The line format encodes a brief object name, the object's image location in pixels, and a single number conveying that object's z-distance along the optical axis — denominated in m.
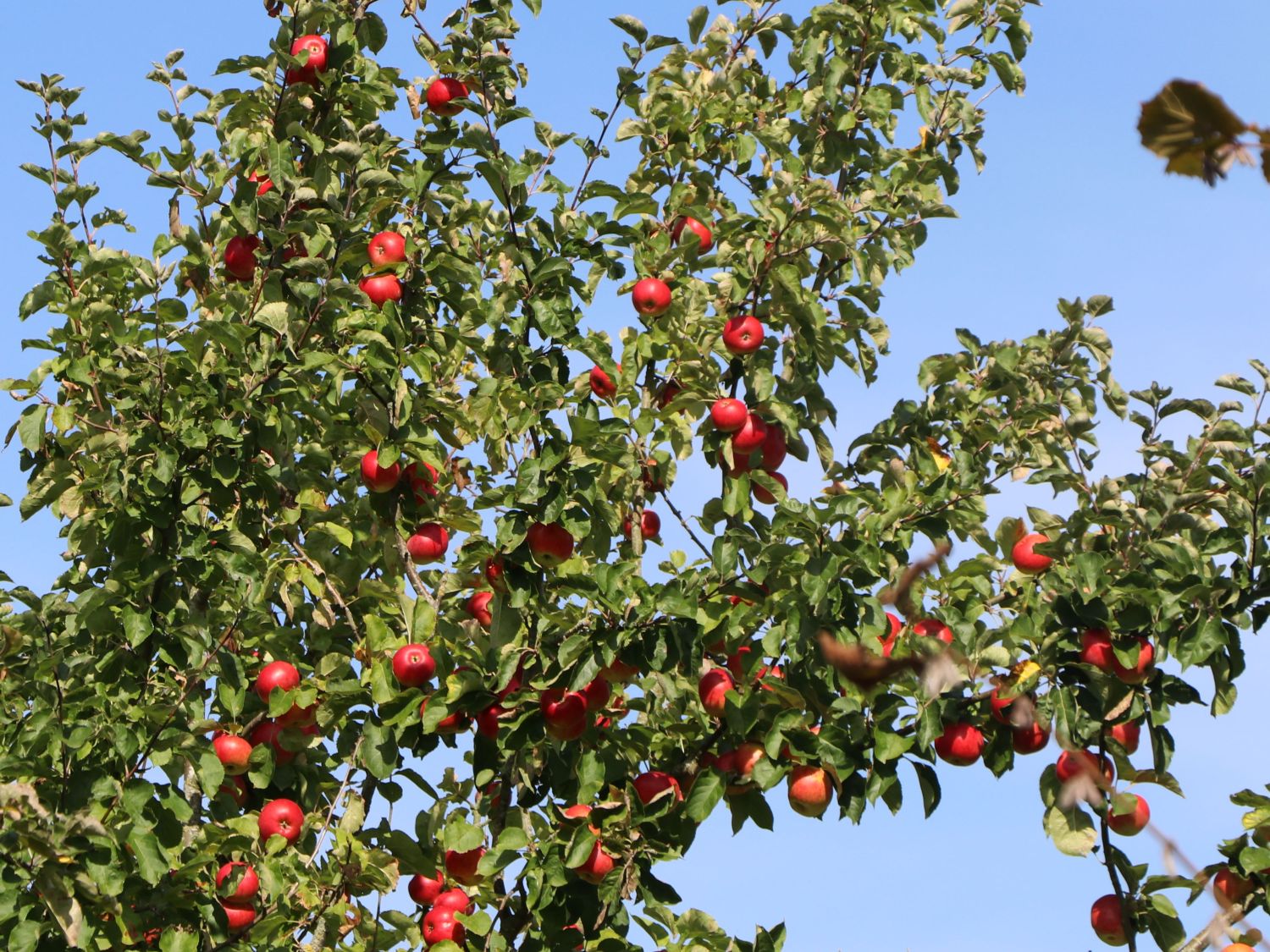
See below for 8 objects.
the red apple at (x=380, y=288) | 6.23
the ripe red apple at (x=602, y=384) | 6.55
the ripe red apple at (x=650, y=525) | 6.62
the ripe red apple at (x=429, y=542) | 6.32
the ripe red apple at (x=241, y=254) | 6.50
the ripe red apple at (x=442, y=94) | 6.93
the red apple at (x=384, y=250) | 6.29
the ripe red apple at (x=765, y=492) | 6.34
